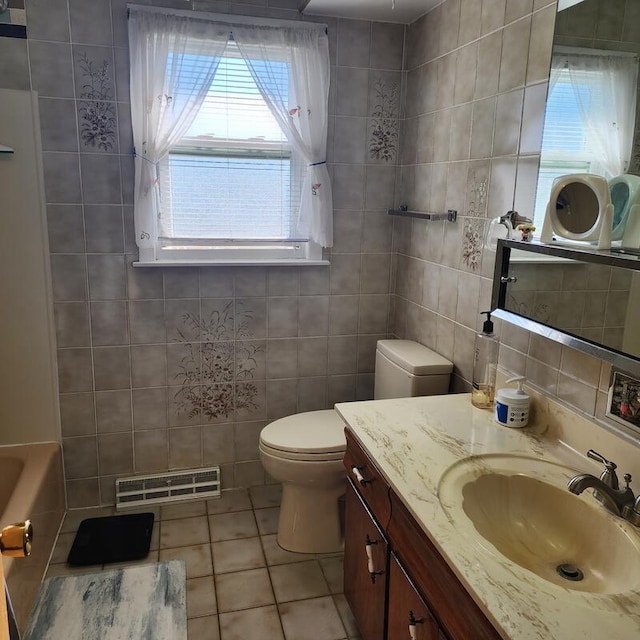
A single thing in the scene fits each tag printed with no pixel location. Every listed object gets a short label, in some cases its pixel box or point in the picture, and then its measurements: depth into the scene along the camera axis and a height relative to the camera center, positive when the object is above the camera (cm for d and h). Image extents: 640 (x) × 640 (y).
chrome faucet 128 -63
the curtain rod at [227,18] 239 +76
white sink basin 125 -74
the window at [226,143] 244 +24
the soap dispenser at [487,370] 197 -56
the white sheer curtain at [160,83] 240 +47
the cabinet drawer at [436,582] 113 -81
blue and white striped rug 167 -124
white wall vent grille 279 -140
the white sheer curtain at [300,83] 253 +51
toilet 232 -100
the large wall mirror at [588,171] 141 +8
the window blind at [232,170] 257 +12
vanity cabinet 120 -91
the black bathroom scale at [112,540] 239 -147
